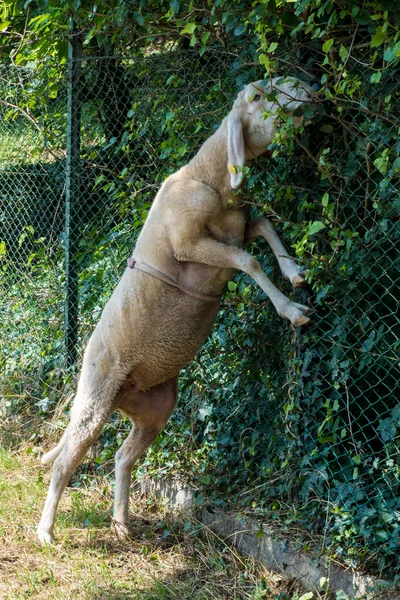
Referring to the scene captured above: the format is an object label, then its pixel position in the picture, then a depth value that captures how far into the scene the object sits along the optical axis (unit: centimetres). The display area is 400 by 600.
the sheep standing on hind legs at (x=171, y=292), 793
